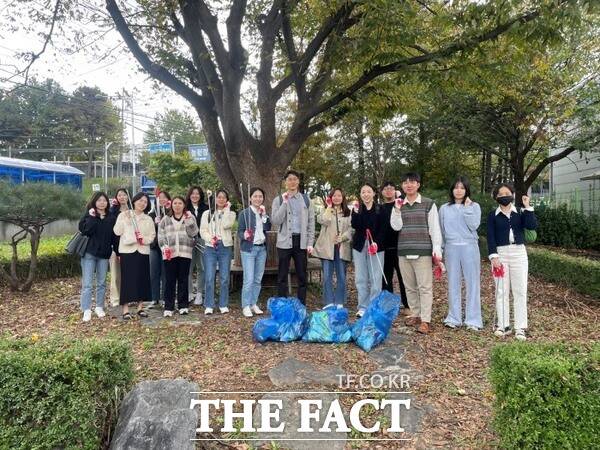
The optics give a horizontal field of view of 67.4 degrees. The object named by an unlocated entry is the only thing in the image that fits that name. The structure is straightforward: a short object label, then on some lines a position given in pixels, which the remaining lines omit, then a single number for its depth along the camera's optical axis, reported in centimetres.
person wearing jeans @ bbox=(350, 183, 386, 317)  556
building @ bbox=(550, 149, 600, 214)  1588
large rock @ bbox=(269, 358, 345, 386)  372
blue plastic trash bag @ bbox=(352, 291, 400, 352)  447
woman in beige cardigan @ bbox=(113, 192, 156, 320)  569
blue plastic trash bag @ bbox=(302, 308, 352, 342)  459
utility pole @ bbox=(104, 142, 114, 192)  3111
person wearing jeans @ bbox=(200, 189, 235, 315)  577
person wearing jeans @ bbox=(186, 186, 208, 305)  612
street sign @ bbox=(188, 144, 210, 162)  2498
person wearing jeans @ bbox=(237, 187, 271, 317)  565
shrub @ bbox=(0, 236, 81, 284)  853
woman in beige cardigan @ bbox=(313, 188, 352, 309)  573
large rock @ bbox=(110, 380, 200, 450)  265
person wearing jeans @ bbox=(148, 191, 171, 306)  614
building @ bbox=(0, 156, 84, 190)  2047
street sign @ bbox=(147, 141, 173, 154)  2763
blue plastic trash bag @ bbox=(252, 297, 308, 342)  462
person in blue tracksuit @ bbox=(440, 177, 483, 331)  520
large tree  520
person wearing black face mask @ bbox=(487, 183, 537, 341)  499
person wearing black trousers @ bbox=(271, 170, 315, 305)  559
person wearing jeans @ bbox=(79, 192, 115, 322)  572
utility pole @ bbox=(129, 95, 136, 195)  2911
